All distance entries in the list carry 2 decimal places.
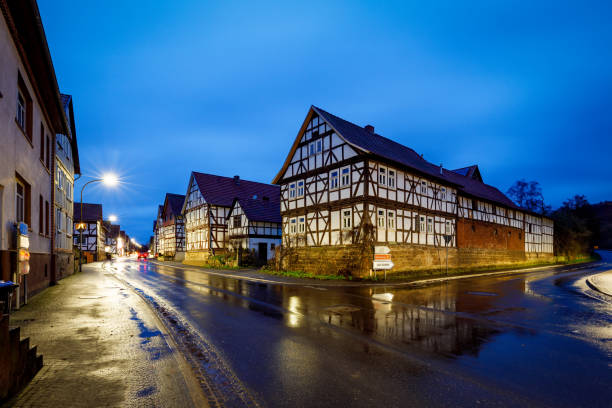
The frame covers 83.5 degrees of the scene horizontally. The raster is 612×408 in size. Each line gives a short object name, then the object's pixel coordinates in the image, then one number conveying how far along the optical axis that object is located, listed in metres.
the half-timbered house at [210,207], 44.58
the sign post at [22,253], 10.47
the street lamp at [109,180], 24.62
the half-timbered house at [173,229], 58.22
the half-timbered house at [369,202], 24.05
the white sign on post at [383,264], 21.52
